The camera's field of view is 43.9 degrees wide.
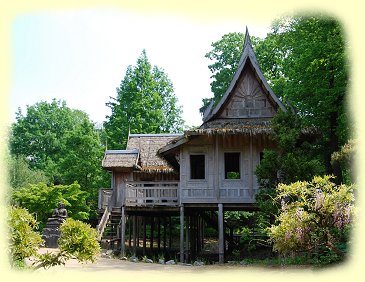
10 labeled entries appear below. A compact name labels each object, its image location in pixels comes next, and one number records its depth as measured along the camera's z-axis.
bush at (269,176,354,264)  10.09
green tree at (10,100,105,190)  35.00
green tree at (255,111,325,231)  15.46
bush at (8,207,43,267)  8.73
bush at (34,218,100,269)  9.51
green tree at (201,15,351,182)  21.08
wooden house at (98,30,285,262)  18.94
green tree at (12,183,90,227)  27.55
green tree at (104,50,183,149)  38.16
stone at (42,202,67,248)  22.17
